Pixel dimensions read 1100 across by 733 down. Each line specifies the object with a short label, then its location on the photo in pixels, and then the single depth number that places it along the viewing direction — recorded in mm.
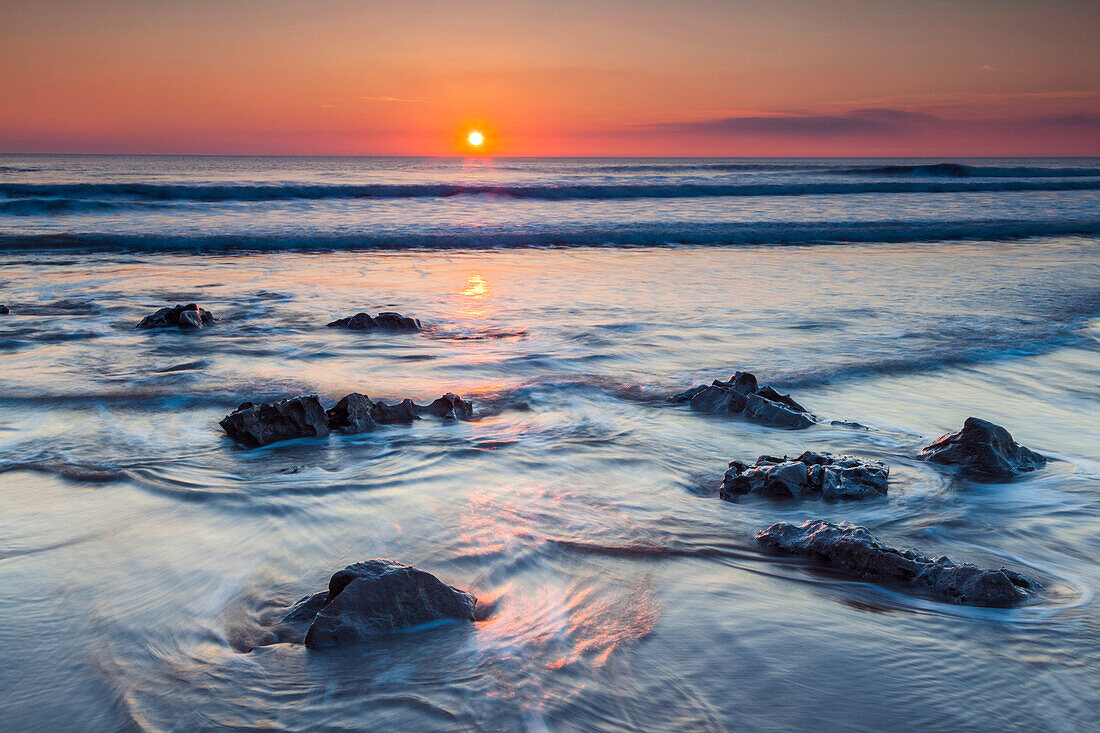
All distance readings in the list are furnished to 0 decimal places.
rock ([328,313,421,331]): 6059
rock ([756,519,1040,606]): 2240
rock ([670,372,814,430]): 3820
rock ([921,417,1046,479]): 3164
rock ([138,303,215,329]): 5980
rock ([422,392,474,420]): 3906
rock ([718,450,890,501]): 2953
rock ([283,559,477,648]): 1986
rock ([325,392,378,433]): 3658
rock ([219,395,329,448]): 3516
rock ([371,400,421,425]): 3781
